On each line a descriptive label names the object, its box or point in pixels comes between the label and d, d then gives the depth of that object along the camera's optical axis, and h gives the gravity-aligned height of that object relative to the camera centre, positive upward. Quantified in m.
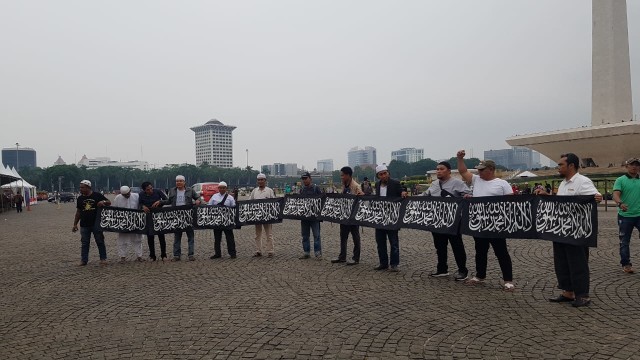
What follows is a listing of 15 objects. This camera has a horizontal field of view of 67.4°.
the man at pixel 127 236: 10.89 -1.39
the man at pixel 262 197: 10.95 -0.64
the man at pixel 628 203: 8.07 -0.75
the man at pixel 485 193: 7.38 -0.48
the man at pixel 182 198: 10.91 -0.58
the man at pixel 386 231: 9.03 -1.25
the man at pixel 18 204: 36.97 -1.95
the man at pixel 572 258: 6.14 -1.30
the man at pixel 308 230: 10.57 -1.36
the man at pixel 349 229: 9.84 -1.29
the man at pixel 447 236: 8.05 -1.25
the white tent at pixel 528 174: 49.50 -1.27
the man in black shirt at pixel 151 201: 10.80 -0.63
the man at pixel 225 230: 10.91 -1.35
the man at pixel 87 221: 10.41 -0.97
